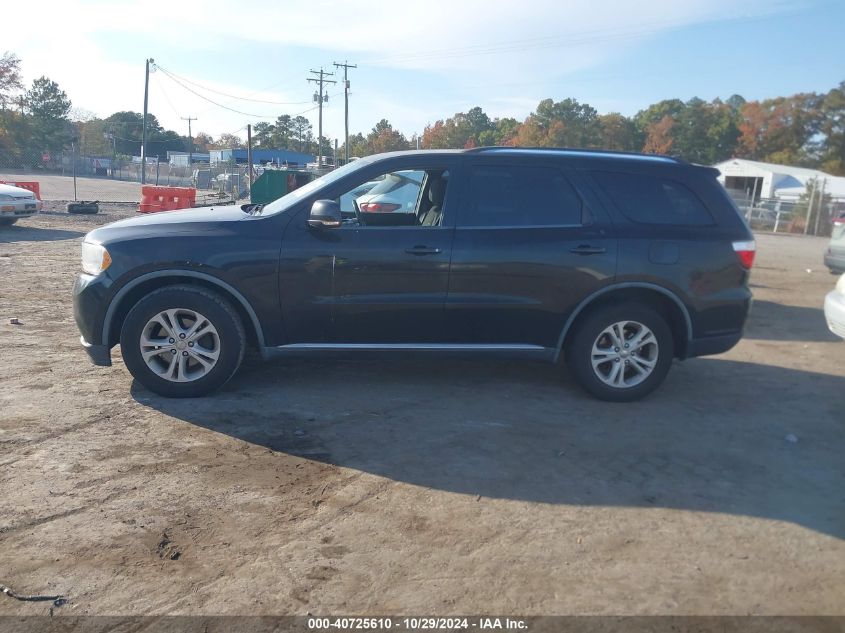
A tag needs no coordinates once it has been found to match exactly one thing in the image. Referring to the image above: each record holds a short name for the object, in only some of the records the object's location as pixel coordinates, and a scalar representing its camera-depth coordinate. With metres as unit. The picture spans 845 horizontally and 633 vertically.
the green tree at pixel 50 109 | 79.25
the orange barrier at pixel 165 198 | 19.84
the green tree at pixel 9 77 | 62.78
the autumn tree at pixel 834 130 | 54.88
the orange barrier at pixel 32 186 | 20.80
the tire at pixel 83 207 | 21.58
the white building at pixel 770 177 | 46.97
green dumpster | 12.47
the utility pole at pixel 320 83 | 60.96
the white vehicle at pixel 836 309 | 6.83
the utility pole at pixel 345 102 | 55.86
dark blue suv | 5.28
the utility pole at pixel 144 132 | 44.91
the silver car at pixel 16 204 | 16.30
